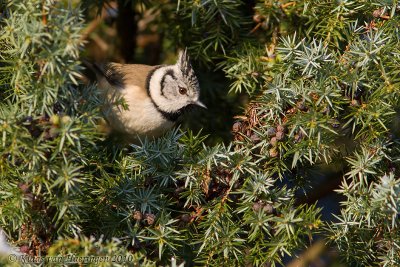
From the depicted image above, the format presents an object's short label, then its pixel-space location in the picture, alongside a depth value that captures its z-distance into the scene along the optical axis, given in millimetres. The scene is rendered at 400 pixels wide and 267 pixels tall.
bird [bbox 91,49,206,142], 5797
